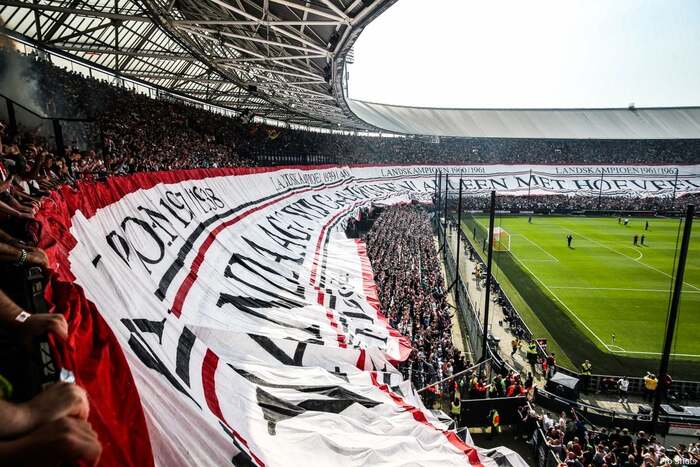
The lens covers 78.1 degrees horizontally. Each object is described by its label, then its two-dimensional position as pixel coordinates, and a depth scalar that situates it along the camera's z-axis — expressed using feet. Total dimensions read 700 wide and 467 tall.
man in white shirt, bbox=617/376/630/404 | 48.08
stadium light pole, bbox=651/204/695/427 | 34.10
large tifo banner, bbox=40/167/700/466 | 12.14
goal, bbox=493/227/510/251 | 104.06
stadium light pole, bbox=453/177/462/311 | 75.74
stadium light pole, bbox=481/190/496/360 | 47.57
